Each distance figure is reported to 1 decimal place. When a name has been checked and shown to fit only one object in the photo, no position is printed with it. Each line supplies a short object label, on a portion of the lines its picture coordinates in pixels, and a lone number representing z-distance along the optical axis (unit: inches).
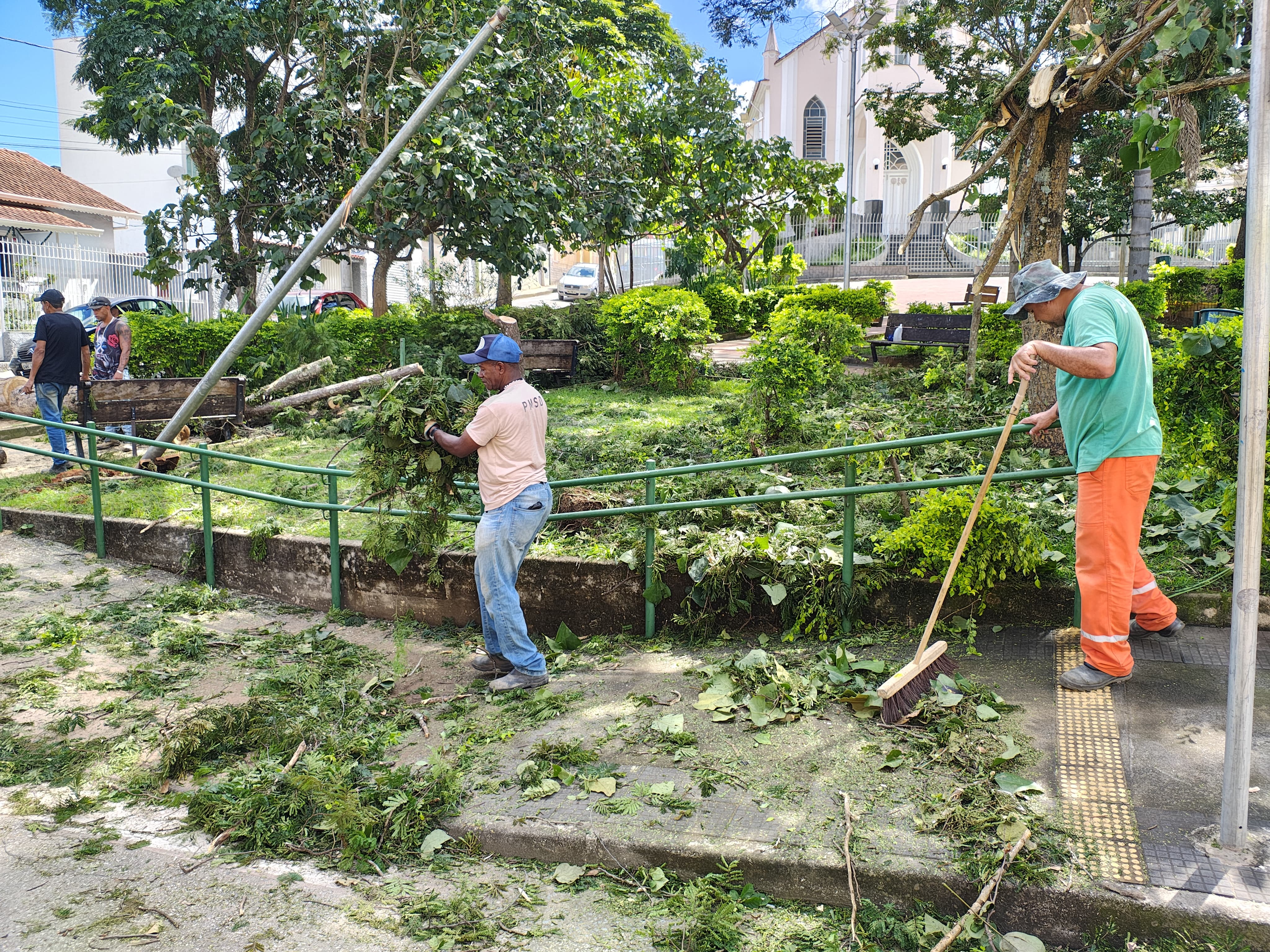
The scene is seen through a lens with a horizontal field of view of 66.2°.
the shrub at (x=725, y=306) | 893.8
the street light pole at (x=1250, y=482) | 126.0
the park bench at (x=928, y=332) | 574.6
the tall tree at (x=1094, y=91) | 181.6
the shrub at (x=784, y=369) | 354.9
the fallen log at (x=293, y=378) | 482.9
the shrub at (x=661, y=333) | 535.2
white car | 1537.9
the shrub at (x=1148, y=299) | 634.8
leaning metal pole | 335.9
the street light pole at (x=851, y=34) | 503.0
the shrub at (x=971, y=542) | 197.3
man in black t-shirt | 392.2
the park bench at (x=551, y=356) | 566.3
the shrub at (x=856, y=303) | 773.3
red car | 872.6
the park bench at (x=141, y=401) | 390.9
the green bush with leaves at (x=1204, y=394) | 181.8
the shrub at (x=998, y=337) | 506.9
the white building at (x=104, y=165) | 1477.6
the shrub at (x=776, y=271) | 960.9
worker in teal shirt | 166.2
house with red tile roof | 1052.5
